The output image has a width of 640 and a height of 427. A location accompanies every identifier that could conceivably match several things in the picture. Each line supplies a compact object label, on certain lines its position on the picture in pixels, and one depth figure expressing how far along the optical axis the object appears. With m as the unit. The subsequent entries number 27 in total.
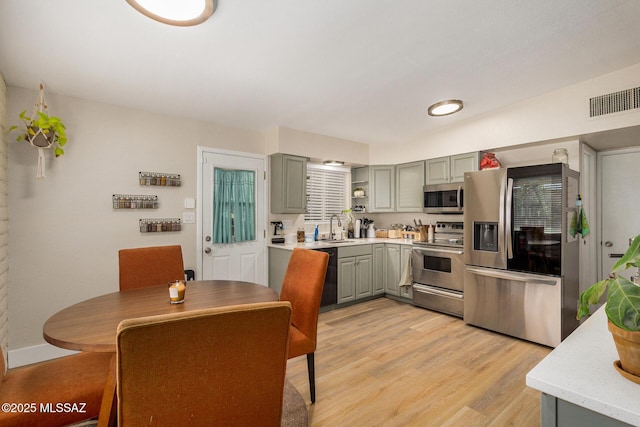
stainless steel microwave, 3.81
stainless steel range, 3.57
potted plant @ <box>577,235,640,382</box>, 0.68
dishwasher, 3.83
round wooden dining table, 1.26
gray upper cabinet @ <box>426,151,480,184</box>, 3.79
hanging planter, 2.45
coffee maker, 4.09
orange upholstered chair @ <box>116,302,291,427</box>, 0.80
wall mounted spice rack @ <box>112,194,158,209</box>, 3.01
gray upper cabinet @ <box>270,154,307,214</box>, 4.00
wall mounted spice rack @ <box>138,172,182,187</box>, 3.15
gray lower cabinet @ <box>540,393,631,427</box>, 0.69
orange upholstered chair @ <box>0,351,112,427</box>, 1.21
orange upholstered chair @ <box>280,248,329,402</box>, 1.93
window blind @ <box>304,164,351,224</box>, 4.70
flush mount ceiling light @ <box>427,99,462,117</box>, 3.09
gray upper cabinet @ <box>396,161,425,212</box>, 4.41
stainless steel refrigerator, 2.80
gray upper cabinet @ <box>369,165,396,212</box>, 4.77
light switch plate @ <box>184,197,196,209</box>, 3.44
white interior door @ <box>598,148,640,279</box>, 3.34
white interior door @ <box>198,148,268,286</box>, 3.55
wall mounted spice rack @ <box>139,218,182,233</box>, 3.16
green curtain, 3.65
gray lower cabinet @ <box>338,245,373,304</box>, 3.97
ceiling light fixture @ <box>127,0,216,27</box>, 1.55
